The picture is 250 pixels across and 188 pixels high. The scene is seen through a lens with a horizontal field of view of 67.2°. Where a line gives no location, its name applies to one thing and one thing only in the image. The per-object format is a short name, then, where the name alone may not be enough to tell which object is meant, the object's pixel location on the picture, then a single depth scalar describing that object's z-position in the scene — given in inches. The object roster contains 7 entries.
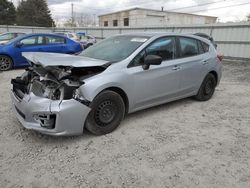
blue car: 261.6
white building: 1208.5
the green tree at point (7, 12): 1420.5
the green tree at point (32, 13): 1532.7
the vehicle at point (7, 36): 335.0
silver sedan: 99.0
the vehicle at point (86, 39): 596.2
